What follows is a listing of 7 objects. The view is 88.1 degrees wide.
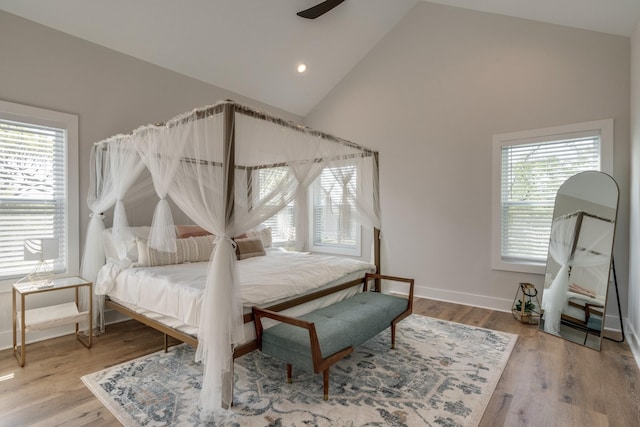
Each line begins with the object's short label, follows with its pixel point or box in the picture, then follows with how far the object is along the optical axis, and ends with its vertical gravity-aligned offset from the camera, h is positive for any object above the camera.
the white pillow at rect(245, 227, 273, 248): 4.70 -0.36
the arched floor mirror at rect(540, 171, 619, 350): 3.28 -0.44
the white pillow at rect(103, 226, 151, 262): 3.42 -0.39
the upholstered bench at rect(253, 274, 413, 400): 2.17 -0.87
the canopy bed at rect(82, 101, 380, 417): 2.18 +0.12
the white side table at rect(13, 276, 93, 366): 2.78 -0.97
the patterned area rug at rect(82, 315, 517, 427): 2.08 -1.28
